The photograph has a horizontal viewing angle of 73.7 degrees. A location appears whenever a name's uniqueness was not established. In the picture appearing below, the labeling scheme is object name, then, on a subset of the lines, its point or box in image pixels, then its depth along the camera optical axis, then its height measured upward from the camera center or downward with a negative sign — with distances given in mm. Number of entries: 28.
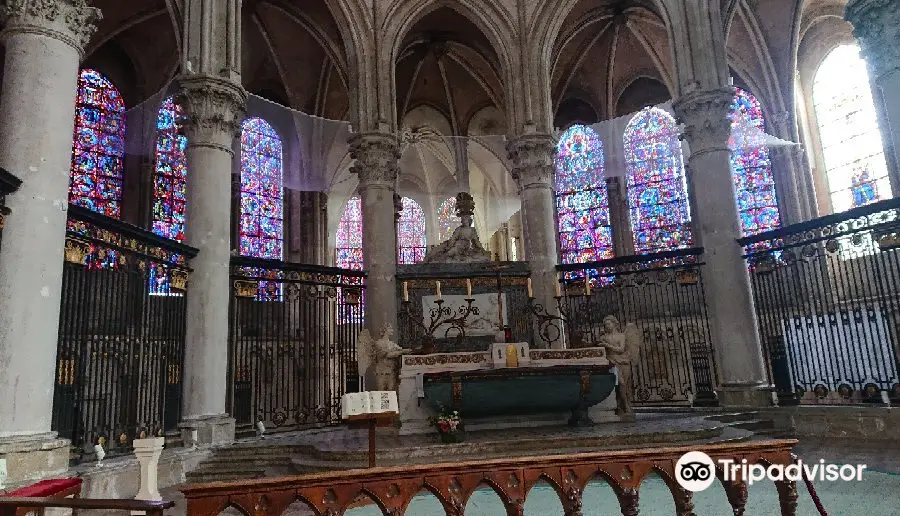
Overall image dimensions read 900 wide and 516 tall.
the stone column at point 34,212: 5812 +1840
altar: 9148 -327
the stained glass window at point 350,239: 24172 +5408
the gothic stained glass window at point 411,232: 25719 +5993
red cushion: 4293 -710
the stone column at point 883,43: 8625 +4375
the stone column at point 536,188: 15070 +4400
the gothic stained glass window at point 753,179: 20047 +5808
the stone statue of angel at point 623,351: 10766 +145
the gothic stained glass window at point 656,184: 21375 +6232
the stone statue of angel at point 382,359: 11016 +257
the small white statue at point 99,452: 6949 -729
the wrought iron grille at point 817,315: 9594 +819
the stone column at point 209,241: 9781 +2396
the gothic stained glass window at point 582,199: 22350 +6125
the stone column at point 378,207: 14039 +3925
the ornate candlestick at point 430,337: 10598 +591
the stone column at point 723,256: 11750 +1956
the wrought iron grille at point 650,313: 13172 +1424
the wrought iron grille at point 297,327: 11648 +1272
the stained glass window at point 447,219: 26281 +6483
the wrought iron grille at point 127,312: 7551 +1113
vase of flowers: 8422 -796
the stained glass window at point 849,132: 18047 +6638
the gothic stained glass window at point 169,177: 17922 +6227
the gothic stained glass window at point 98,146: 16688 +6789
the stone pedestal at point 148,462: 5012 -642
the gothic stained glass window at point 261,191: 19859 +6274
